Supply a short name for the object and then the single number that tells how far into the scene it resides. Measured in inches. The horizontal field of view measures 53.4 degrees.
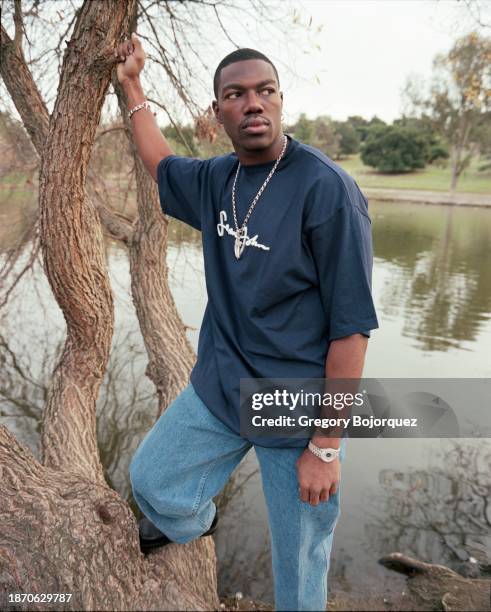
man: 54.9
